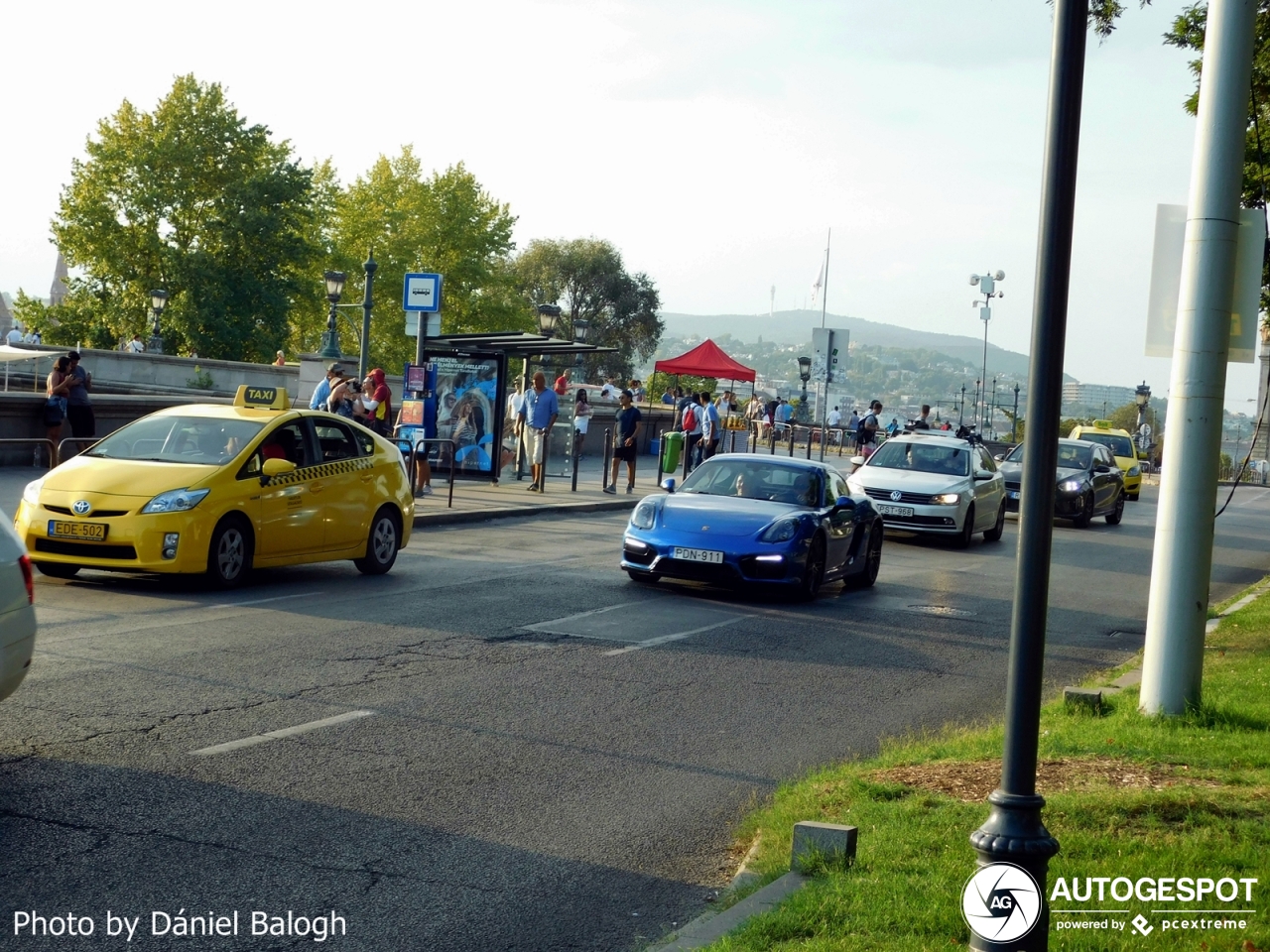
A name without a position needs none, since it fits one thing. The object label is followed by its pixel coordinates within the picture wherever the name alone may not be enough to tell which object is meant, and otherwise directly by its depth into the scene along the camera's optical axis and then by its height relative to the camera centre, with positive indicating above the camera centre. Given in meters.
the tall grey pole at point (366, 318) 27.72 +1.32
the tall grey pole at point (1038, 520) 4.32 -0.26
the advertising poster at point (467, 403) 26.83 -0.19
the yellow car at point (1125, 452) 38.06 -0.40
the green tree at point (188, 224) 67.50 +6.82
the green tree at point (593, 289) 102.88 +7.78
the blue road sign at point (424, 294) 24.52 +1.58
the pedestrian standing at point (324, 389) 20.97 -0.09
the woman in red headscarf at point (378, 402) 22.23 -0.23
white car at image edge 6.31 -1.08
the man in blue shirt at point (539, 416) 26.28 -0.32
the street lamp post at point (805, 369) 45.38 +1.48
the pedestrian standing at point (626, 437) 27.53 -0.65
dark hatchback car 28.17 -0.95
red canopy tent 38.34 +1.14
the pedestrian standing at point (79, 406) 23.24 -0.63
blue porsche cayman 14.14 -1.13
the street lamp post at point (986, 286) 68.94 +6.64
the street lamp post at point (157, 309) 54.77 +2.33
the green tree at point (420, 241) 82.50 +8.27
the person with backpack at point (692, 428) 33.81 -0.47
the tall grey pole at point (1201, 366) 8.27 +0.43
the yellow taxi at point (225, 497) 12.35 -1.08
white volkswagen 22.30 -0.96
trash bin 34.31 -0.99
